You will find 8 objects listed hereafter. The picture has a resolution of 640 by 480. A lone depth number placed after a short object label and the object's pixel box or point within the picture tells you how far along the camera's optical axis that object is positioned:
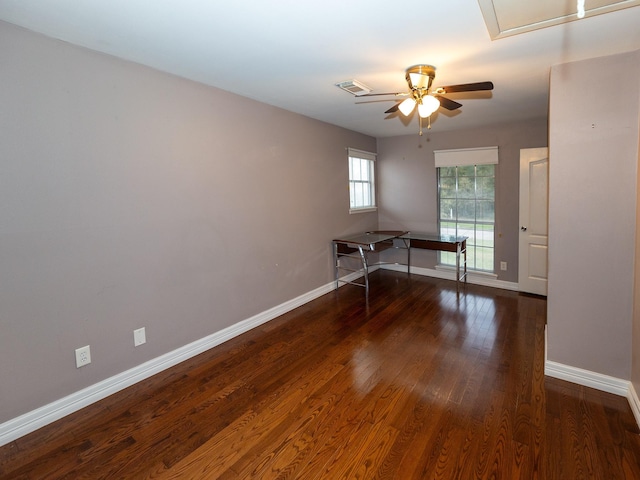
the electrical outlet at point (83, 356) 2.28
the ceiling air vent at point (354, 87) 2.90
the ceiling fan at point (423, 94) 2.43
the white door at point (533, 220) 4.20
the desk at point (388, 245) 4.56
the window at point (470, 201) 4.81
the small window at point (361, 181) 5.18
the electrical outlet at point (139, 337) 2.59
